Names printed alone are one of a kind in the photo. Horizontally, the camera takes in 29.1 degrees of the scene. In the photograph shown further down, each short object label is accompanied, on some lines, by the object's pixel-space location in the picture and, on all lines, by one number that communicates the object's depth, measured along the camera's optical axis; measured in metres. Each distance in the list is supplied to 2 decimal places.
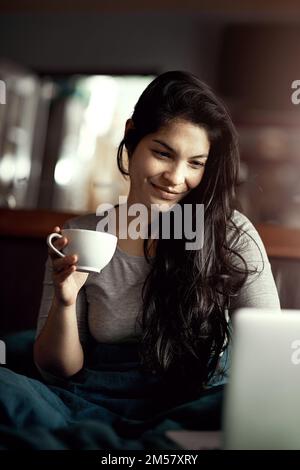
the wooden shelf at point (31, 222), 1.43
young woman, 1.07
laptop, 0.65
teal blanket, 0.71
